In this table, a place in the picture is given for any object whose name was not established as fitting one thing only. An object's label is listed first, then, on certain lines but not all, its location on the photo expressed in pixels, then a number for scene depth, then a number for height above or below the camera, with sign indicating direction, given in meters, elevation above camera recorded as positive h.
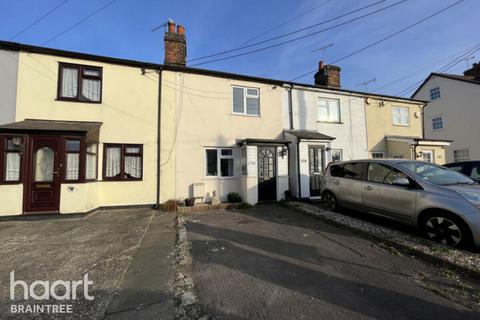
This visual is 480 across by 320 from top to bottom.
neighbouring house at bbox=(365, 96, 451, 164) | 13.44 +2.30
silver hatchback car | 4.48 -0.65
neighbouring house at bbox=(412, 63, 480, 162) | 19.00 +5.15
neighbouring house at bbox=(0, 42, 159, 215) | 7.52 +1.50
